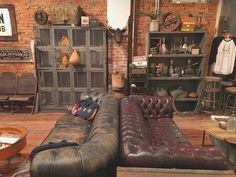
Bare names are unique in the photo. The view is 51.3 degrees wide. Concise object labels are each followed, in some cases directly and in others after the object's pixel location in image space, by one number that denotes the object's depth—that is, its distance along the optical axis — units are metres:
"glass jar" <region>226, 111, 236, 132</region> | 3.53
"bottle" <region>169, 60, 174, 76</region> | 5.70
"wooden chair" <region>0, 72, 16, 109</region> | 5.80
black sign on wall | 5.82
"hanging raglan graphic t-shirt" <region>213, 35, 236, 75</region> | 5.43
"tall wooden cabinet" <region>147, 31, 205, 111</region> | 5.52
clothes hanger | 5.43
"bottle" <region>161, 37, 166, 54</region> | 5.52
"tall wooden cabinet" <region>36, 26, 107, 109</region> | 5.39
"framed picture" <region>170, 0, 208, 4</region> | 5.61
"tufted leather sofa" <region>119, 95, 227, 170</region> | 2.21
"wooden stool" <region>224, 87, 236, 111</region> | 5.60
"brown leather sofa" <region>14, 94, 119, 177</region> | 2.09
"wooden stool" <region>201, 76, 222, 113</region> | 5.48
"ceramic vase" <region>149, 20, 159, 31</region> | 5.33
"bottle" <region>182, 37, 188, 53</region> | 5.56
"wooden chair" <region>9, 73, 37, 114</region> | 5.73
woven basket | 5.44
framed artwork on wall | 5.60
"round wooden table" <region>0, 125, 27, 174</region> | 3.12
